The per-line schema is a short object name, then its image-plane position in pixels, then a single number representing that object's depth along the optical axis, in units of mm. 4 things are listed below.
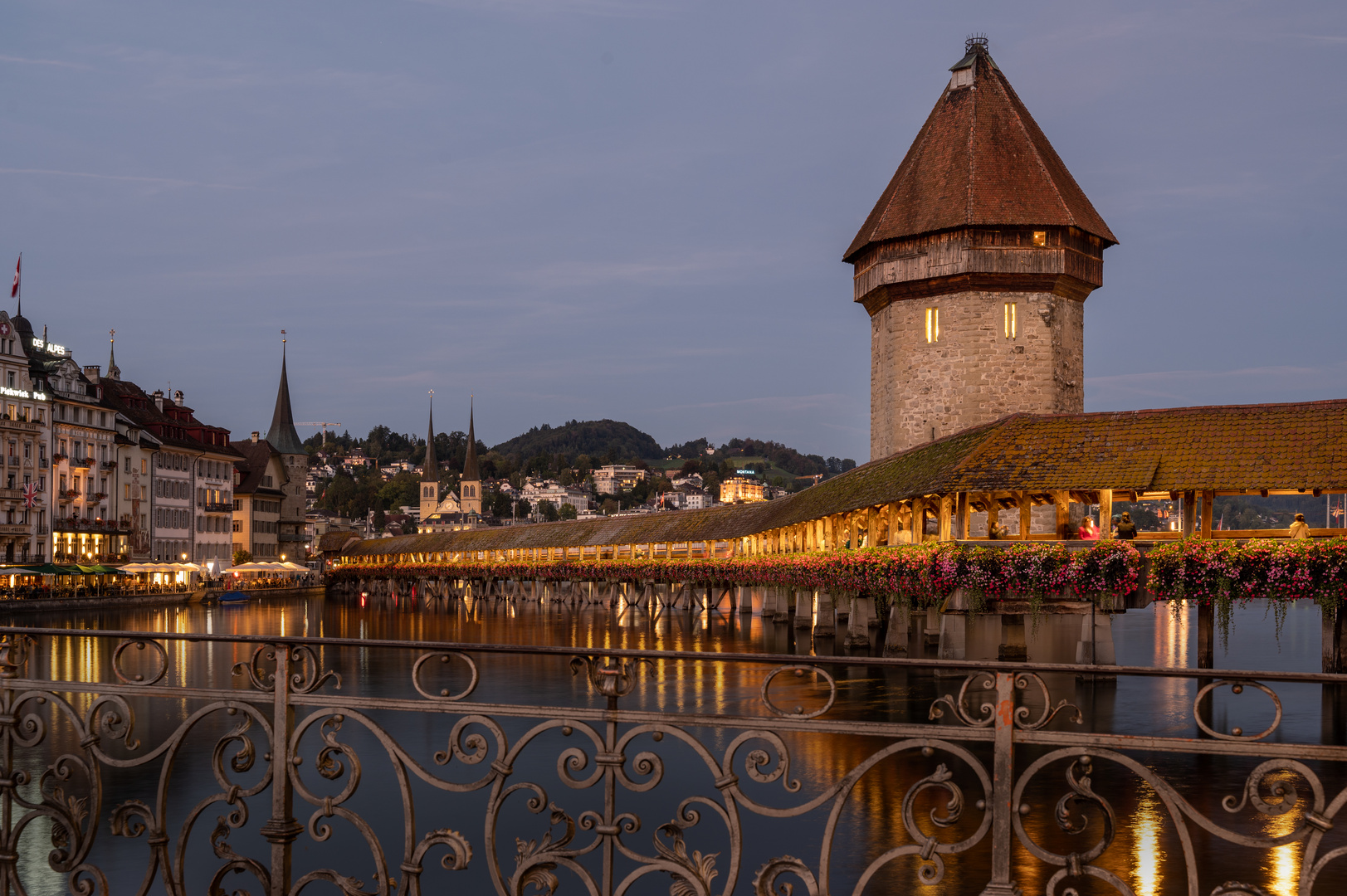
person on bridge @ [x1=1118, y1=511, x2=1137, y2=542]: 26375
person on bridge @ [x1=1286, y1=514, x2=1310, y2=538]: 24516
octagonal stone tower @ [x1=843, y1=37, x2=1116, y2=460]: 47250
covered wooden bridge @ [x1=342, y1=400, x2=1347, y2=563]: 25594
